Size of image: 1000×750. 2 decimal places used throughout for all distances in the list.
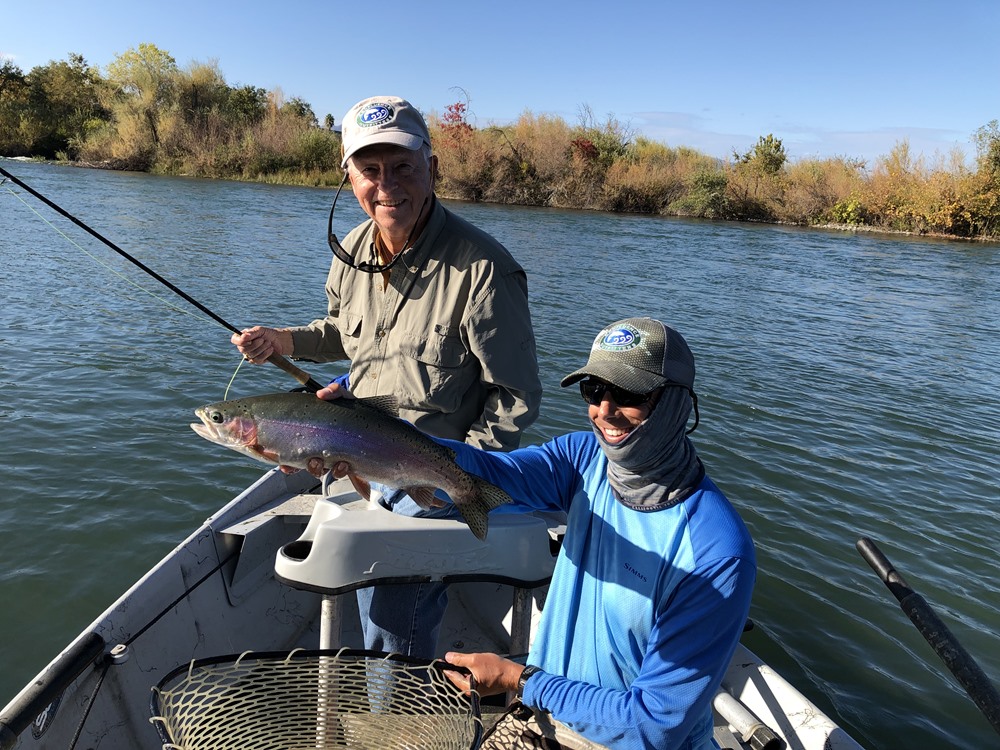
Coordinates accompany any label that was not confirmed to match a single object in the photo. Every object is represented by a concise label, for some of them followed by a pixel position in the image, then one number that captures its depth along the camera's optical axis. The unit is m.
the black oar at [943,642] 2.78
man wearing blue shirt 2.00
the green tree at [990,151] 40.84
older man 2.98
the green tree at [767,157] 46.94
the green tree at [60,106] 49.22
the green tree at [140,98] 45.41
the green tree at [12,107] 48.28
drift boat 2.52
